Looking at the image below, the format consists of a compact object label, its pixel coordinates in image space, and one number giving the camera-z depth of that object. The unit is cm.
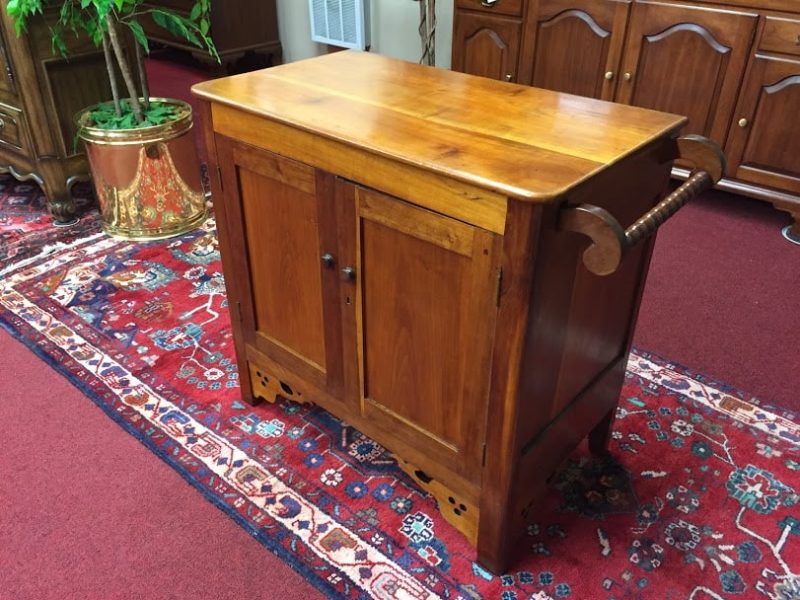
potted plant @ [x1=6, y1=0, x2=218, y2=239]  240
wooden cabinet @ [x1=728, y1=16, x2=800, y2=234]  242
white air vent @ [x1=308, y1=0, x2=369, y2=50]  395
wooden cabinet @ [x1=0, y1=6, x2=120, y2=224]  246
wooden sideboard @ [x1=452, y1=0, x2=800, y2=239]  246
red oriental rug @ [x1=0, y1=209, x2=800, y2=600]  132
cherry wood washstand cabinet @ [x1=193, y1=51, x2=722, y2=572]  101
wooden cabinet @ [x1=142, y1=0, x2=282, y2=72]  427
